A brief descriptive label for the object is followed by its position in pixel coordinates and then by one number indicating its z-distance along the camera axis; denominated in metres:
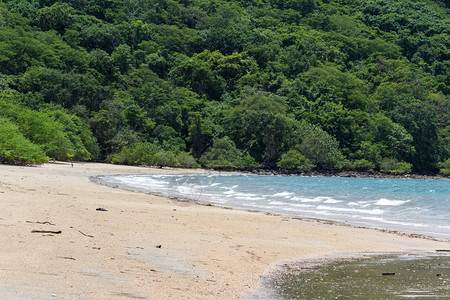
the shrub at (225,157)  65.06
